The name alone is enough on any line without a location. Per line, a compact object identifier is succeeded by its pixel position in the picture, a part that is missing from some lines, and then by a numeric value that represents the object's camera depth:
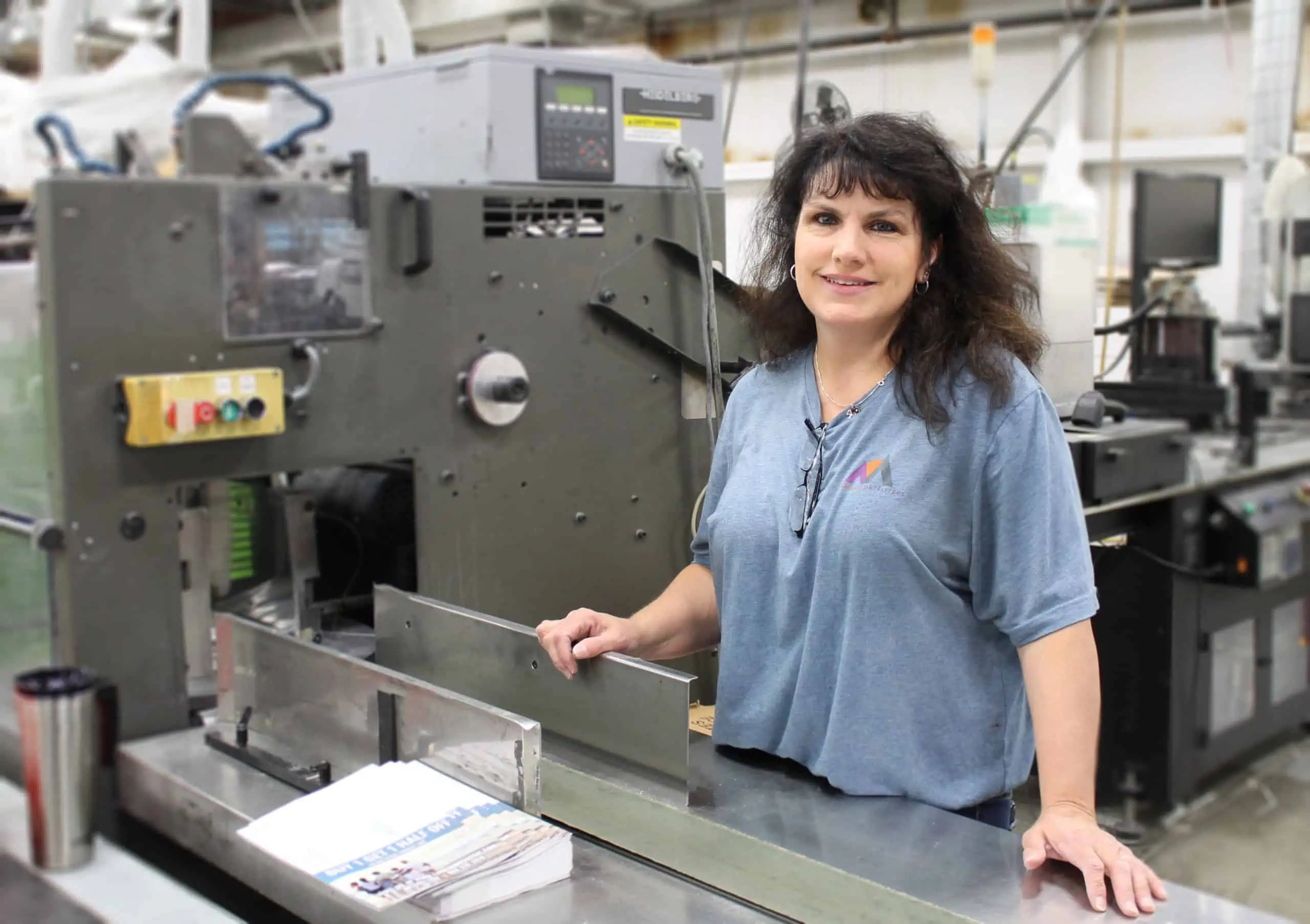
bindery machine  1.17
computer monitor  3.20
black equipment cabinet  2.83
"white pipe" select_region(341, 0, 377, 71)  2.27
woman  1.16
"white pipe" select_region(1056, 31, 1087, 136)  4.73
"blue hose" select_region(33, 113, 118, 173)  1.38
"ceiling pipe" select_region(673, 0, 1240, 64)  4.56
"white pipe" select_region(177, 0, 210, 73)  2.53
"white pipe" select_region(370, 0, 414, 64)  2.17
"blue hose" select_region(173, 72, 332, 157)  1.40
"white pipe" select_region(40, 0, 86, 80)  2.67
